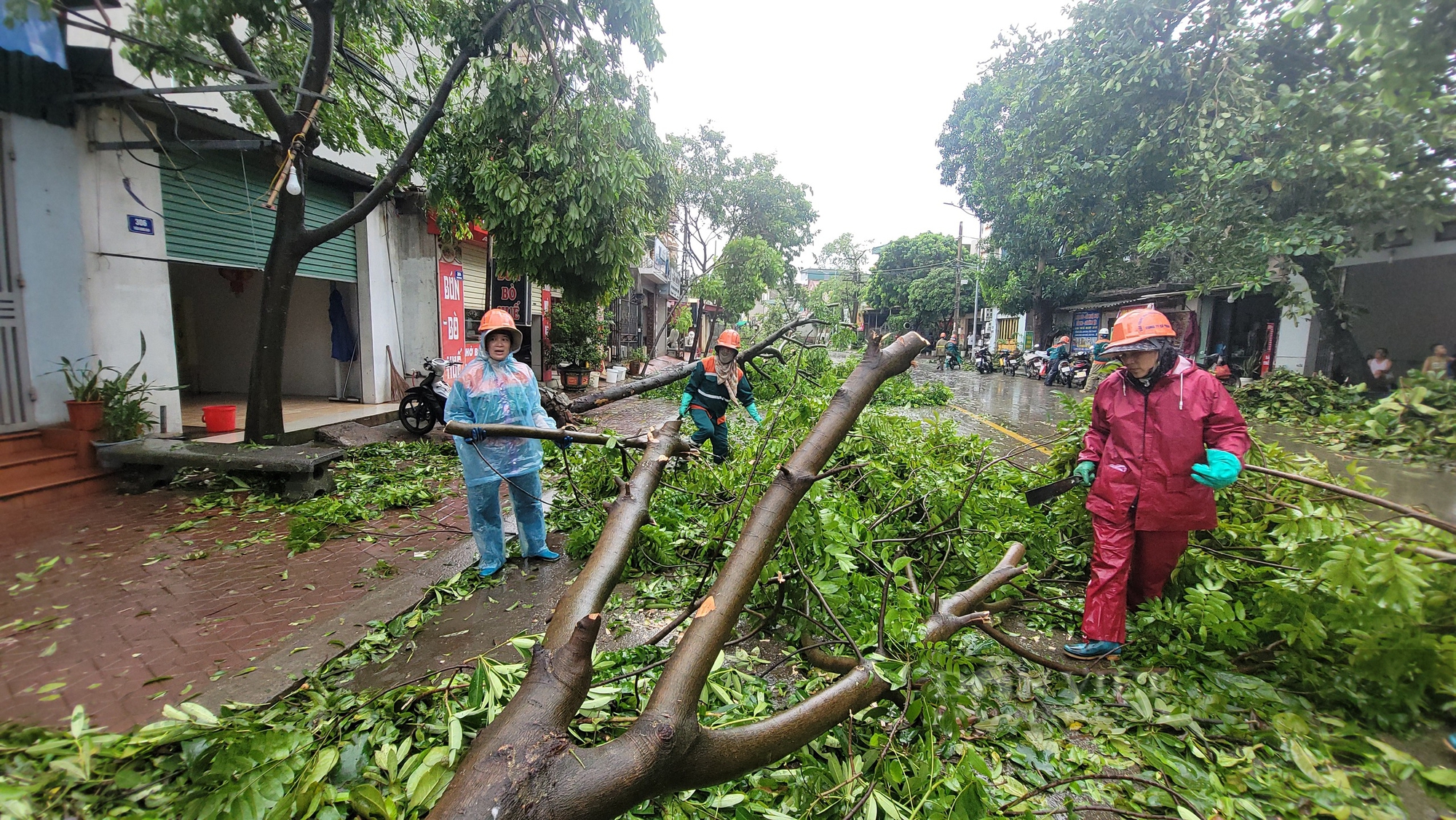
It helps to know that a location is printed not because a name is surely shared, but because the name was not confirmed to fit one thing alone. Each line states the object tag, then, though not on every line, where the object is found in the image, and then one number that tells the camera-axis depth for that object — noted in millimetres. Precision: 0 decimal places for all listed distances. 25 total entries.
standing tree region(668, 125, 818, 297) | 24609
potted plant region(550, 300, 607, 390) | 14906
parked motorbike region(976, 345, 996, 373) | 24656
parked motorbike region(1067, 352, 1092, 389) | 17562
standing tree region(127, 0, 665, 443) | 6156
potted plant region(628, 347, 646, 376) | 18500
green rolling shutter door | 6934
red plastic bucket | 7492
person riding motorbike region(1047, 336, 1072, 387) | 18859
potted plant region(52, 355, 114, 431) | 5660
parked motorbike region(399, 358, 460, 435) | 8562
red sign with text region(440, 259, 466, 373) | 11602
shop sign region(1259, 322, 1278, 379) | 14883
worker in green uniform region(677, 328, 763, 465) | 5949
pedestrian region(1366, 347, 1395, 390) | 11555
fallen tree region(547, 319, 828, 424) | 6696
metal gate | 5391
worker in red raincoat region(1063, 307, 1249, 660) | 2898
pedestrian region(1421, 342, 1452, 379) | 9992
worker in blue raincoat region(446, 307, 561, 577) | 4098
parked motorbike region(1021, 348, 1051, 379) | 21344
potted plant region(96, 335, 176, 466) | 5816
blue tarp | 5074
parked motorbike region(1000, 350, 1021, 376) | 24391
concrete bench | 5520
